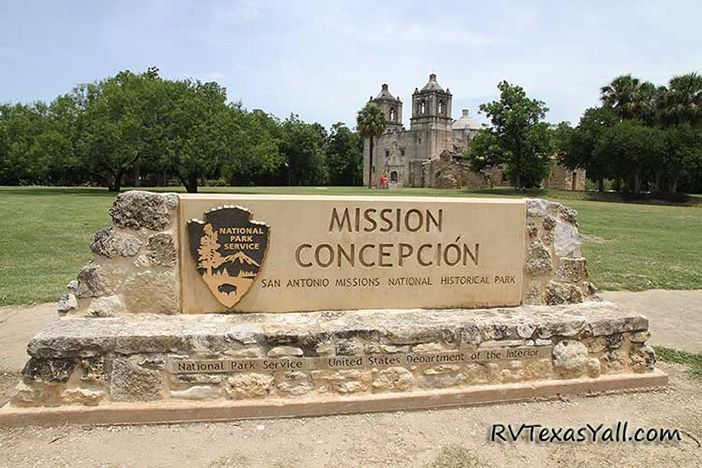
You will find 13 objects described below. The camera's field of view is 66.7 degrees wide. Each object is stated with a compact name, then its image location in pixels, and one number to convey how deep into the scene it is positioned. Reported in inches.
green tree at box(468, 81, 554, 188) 1685.5
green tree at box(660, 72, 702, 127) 1507.1
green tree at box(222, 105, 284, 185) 1289.4
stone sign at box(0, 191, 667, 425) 156.2
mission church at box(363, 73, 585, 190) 2368.4
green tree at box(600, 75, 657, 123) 1626.5
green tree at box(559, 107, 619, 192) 1563.7
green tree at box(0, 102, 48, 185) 1405.0
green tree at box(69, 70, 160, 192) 1187.9
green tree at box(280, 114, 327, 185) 2354.8
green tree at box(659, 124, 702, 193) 1360.7
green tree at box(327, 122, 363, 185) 2744.8
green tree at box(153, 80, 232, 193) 1198.3
